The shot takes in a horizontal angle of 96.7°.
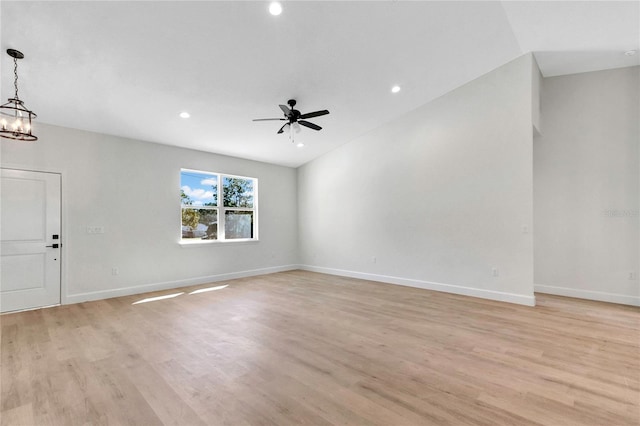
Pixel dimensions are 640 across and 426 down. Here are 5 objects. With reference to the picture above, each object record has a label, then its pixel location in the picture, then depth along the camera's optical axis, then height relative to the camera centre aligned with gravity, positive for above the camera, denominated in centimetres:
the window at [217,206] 618 +23
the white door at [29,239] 425 -34
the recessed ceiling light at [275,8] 289 +214
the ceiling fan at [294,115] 409 +147
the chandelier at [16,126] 285 +95
